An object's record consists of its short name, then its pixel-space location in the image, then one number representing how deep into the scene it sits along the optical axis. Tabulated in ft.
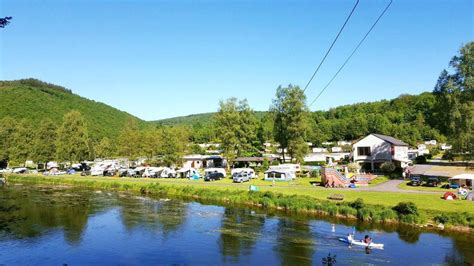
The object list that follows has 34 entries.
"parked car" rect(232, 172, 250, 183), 207.77
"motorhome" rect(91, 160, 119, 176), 280.72
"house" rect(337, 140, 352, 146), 544.62
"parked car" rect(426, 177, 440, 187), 172.24
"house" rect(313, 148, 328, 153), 467.52
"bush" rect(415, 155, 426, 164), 311.31
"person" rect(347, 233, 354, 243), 97.96
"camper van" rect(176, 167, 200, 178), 239.71
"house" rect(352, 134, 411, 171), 239.91
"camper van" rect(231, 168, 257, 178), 217.50
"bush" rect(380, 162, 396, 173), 226.58
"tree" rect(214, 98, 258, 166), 284.00
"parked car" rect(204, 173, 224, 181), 221.68
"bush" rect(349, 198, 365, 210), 129.49
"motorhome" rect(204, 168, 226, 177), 233.35
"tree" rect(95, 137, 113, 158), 453.17
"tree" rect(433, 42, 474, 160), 172.16
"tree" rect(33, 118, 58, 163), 345.72
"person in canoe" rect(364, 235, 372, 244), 96.58
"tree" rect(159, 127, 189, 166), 293.23
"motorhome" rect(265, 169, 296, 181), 207.92
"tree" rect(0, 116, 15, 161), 373.20
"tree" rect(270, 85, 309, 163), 258.78
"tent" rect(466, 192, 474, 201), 136.47
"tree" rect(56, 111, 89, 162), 336.29
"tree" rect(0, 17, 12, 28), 42.11
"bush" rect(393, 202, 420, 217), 119.03
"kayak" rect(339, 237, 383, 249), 95.25
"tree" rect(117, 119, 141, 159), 322.34
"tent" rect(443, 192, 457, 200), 136.72
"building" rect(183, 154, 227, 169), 323.98
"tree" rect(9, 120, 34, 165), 363.97
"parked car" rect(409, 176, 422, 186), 174.33
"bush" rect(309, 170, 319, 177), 225.48
